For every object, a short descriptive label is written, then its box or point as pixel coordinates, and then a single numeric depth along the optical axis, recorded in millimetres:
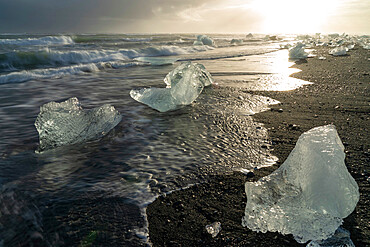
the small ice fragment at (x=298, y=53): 9789
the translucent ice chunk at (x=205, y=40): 21234
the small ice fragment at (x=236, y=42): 23512
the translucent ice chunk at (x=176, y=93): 3246
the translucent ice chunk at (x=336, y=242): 1121
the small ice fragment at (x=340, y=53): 10680
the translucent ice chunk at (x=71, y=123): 2227
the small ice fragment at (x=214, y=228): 1271
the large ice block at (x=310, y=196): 1213
